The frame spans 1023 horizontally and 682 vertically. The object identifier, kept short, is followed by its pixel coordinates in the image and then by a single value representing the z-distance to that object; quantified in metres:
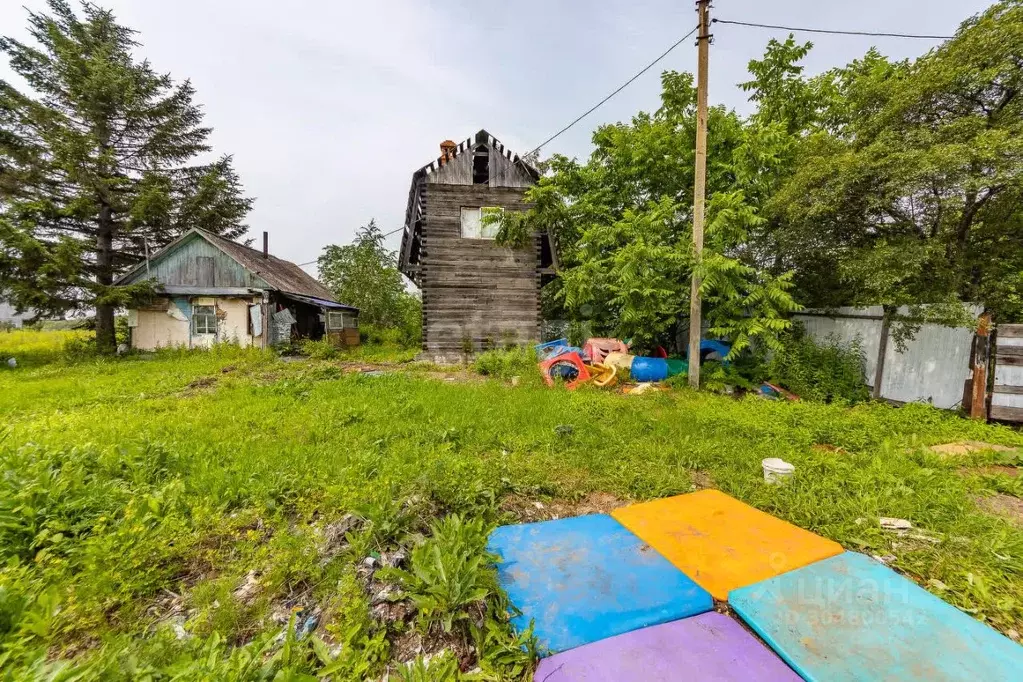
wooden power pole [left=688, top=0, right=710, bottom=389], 7.54
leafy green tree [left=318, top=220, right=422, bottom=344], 22.69
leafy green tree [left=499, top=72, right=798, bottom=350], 8.35
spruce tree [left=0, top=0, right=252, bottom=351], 12.28
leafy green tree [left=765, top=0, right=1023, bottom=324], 5.69
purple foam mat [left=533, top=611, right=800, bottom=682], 1.83
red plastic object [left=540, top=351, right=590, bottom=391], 9.02
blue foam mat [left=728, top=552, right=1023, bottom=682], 1.84
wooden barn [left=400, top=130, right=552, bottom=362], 12.93
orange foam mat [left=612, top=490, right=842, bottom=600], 2.57
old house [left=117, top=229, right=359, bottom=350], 14.51
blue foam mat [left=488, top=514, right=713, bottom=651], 2.12
